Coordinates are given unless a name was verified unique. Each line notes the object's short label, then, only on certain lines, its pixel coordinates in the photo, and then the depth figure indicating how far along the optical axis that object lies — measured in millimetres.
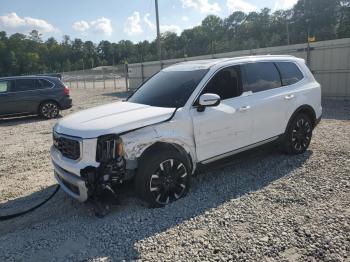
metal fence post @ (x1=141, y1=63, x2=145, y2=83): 25814
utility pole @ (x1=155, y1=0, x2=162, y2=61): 28181
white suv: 4332
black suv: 13383
